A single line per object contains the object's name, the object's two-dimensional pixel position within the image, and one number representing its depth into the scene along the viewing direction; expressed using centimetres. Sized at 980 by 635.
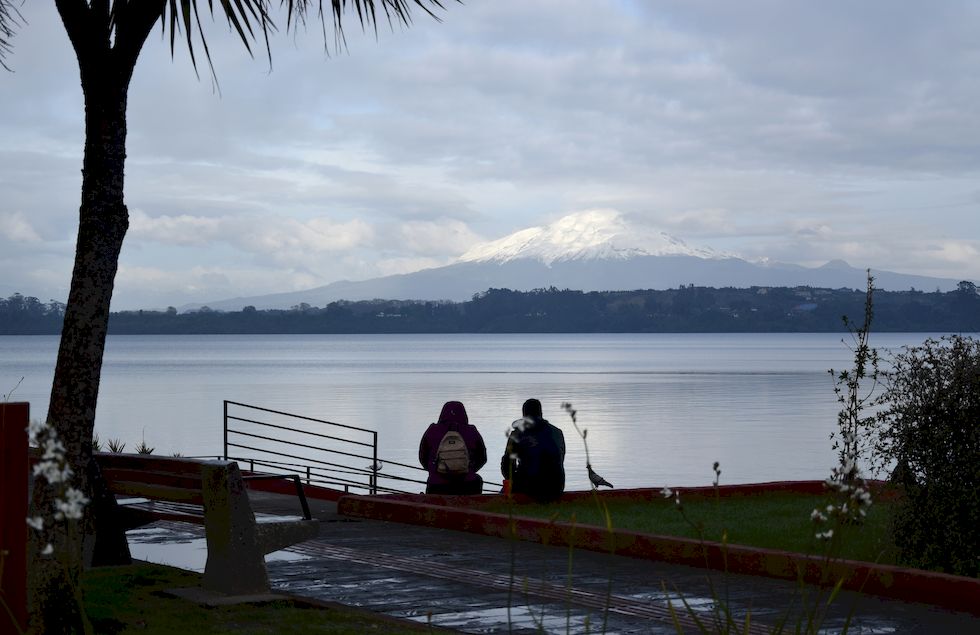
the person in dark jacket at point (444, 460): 1445
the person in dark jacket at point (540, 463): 1377
